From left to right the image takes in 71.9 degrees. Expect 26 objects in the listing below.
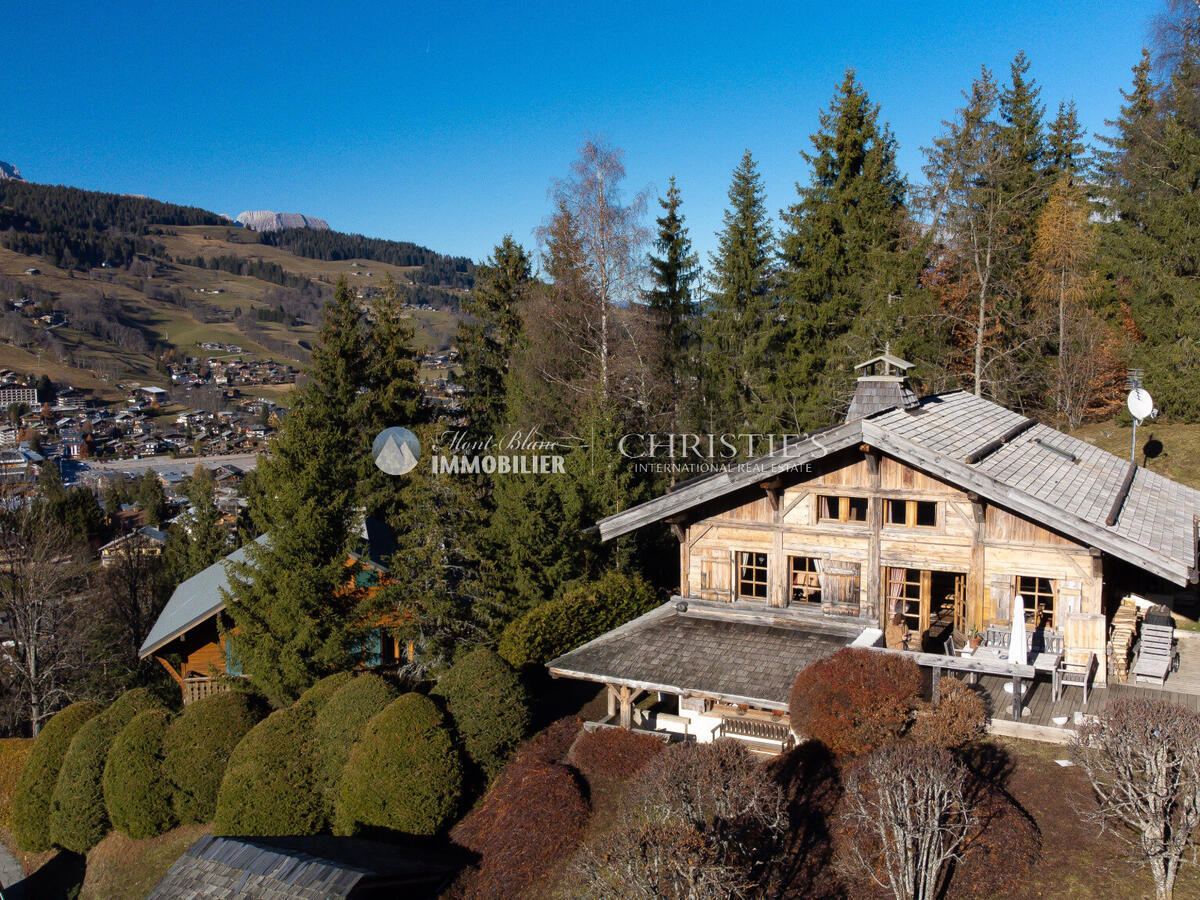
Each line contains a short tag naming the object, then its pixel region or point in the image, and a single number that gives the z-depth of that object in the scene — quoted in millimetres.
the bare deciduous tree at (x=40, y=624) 30469
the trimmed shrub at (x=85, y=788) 19484
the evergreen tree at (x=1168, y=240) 30641
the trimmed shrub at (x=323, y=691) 17797
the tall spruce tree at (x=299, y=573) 20766
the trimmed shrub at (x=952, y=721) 11375
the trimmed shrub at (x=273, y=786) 16062
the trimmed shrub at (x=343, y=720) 16203
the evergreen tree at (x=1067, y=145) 44219
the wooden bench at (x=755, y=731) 14531
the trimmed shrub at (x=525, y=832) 11680
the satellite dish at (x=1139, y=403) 24156
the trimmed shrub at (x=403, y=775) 14641
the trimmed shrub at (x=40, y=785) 20688
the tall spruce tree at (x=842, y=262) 32375
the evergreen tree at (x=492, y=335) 38906
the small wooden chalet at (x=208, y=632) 23641
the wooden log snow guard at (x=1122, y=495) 14367
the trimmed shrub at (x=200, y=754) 18094
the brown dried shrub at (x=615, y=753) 13648
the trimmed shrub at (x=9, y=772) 22422
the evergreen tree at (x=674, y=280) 35344
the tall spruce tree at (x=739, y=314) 35219
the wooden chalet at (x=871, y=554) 14141
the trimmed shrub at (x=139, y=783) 18344
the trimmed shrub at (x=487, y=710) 15805
